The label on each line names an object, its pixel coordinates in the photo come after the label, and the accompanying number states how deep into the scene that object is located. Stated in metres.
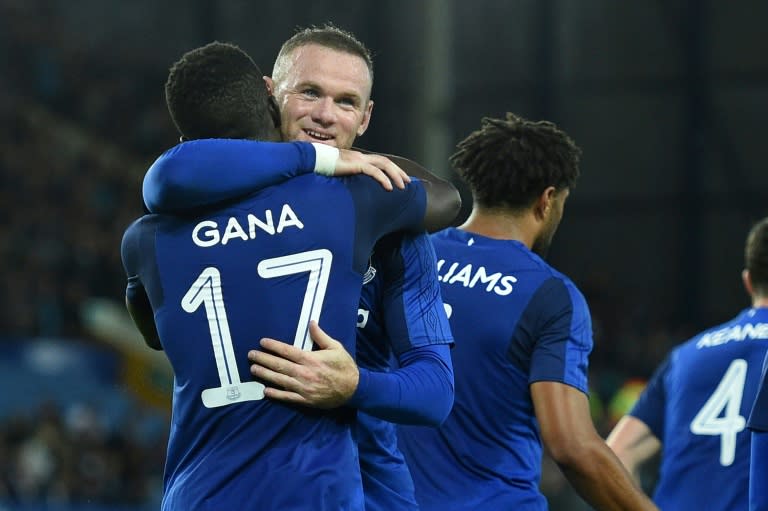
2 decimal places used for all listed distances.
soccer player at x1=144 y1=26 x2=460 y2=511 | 5.40
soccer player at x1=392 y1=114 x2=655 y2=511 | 7.14
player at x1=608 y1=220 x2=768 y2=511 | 8.90
